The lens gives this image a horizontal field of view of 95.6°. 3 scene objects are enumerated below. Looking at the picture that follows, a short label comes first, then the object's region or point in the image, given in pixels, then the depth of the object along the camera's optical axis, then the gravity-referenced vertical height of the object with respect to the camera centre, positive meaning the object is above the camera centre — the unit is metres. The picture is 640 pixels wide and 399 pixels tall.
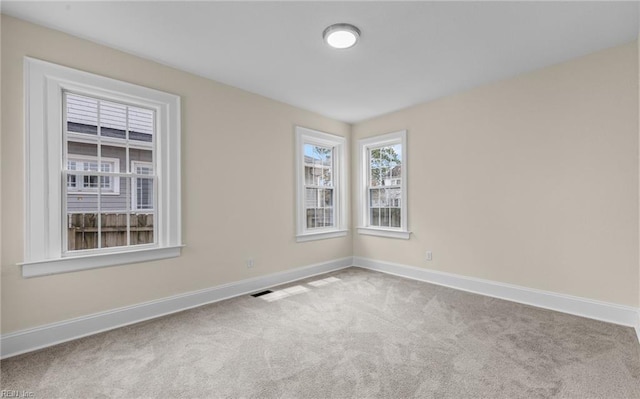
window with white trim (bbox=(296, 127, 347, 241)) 4.53 +0.26
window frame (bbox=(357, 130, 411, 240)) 4.54 +0.23
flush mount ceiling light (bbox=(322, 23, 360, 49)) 2.42 +1.43
